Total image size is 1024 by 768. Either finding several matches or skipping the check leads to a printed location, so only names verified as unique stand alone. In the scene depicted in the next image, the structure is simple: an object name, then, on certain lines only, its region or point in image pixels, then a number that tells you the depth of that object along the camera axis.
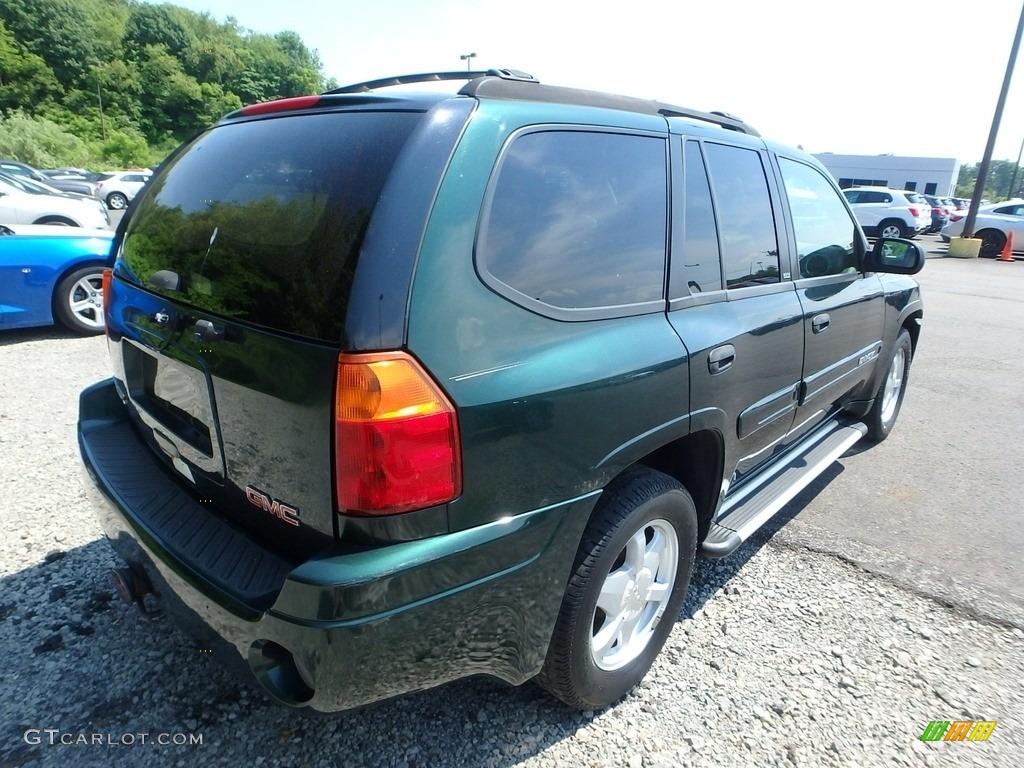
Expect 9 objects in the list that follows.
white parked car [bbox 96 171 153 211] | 24.47
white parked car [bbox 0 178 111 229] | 9.42
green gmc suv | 1.44
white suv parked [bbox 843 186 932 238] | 21.30
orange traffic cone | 18.42
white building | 51.94
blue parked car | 5.54
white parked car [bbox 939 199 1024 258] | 18.83
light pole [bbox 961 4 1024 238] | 17.38
